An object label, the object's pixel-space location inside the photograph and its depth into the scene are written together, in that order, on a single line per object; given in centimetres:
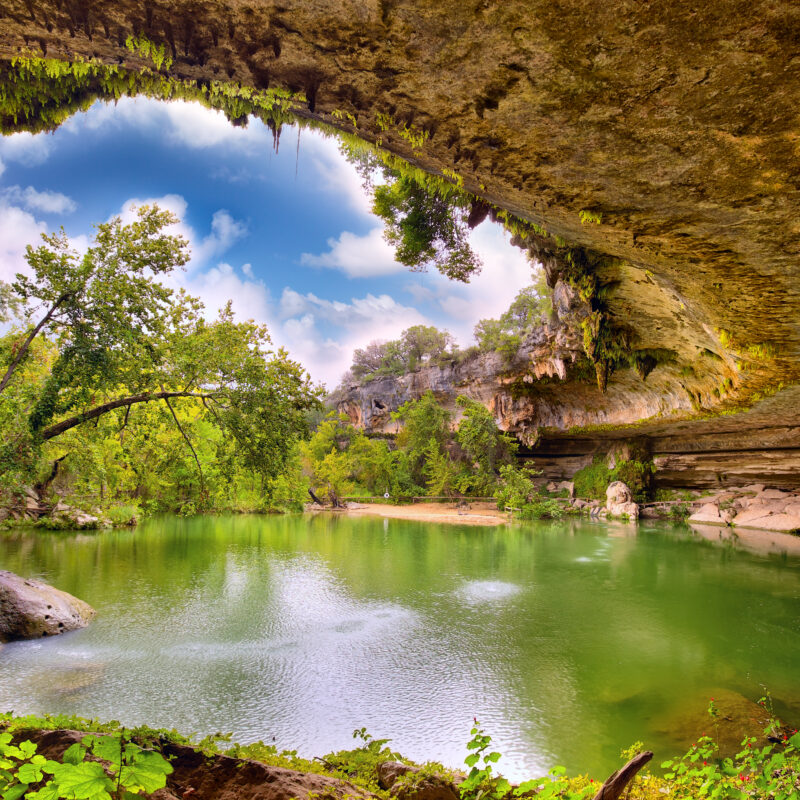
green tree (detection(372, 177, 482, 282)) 760
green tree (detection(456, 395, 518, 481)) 2461
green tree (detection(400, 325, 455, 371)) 3506
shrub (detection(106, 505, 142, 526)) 1577
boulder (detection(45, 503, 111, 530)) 1480
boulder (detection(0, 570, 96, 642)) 644
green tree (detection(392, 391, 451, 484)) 2792
